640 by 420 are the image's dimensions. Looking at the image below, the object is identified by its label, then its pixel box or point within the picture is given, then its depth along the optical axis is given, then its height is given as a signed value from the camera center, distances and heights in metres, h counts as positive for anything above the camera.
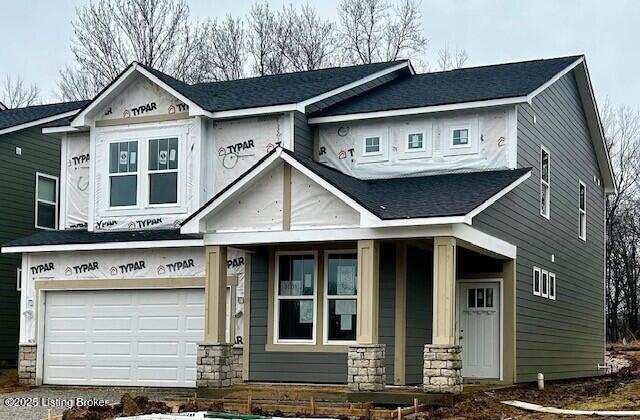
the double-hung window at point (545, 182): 20.52 +2.63
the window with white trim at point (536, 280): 20.03 +0.56
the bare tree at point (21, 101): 48.11 +9.74
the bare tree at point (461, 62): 41.55 +10.28
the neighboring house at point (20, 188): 23.58 +2.79
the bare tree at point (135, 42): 38.81 +10.30
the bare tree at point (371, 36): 39.69 +10.96
